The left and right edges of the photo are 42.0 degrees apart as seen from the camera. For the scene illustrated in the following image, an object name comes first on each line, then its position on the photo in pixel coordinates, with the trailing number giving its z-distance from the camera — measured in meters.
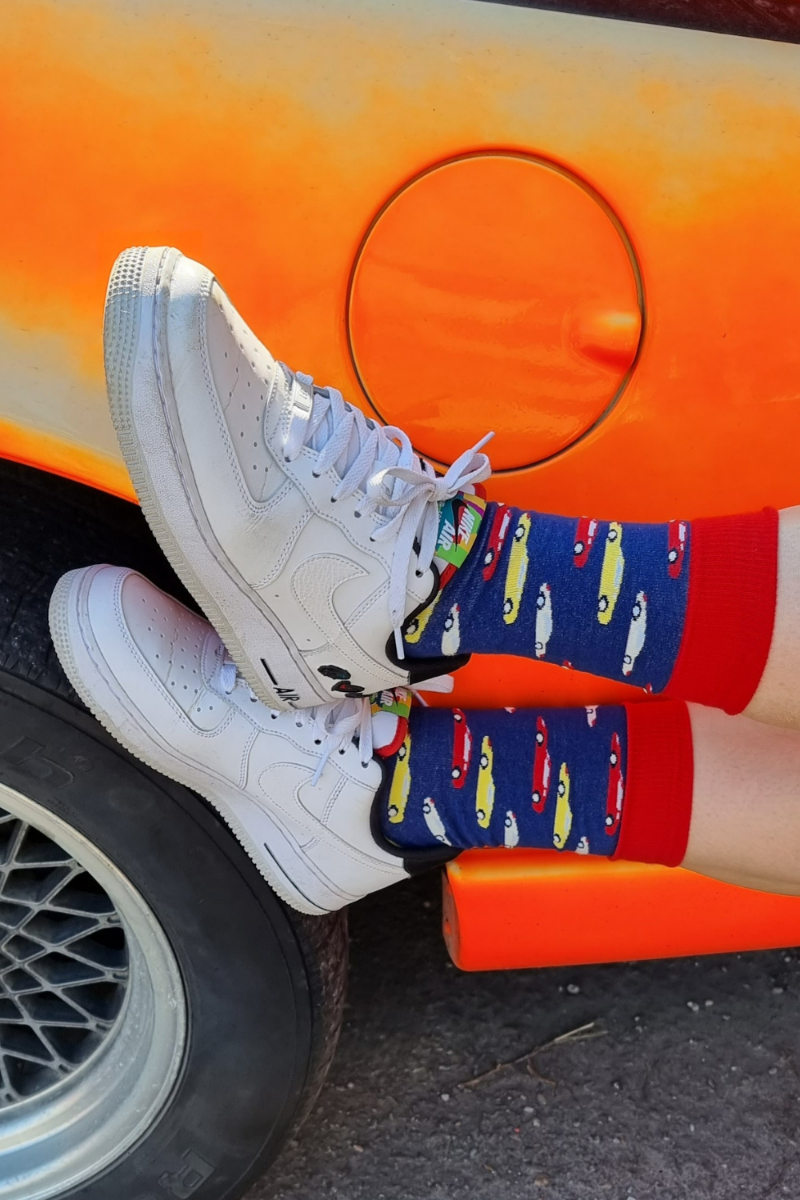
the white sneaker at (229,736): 1.00
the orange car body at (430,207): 0.87
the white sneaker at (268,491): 0.87
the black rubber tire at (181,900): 1.02
